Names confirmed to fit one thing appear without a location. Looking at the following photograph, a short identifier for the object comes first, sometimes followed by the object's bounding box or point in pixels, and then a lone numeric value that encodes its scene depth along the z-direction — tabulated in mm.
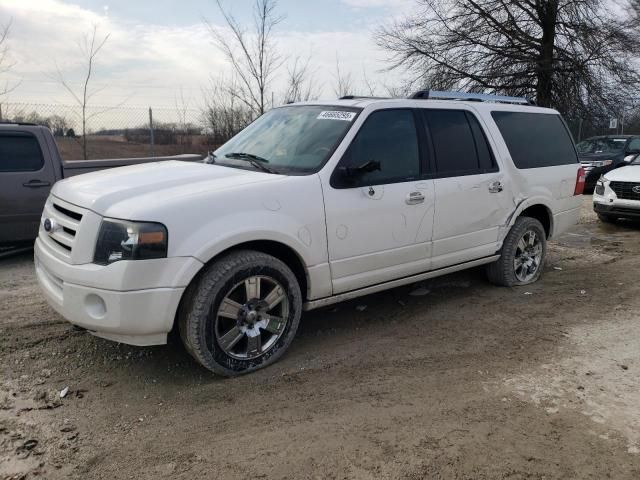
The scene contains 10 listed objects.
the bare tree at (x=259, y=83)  11570
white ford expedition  3199
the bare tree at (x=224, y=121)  13414
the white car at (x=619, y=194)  9383
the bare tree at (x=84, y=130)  11758
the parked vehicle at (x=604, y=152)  14328
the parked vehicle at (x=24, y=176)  6520
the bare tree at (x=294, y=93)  13211
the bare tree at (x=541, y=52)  17625
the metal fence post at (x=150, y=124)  12297
